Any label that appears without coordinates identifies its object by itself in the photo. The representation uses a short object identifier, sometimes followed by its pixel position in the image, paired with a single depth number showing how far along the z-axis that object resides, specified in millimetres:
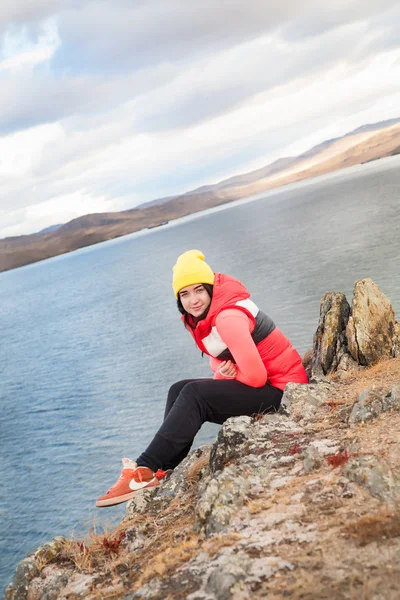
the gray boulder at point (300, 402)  7391
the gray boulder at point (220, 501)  4965
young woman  6438
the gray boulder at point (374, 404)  6363
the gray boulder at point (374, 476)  4414
